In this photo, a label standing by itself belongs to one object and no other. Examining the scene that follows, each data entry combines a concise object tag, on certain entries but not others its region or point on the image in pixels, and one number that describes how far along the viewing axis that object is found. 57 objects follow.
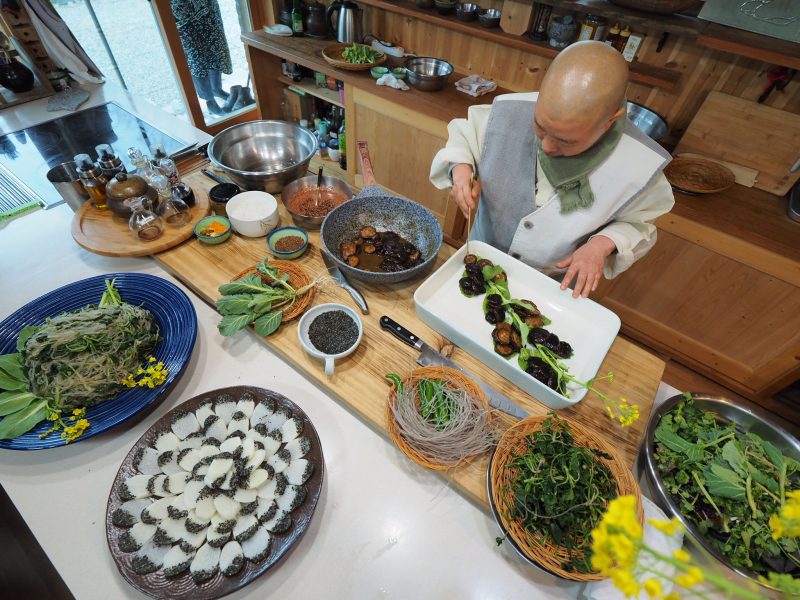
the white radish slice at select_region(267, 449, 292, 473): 1.03
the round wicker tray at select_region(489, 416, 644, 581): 0.88
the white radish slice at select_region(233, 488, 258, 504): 0.97
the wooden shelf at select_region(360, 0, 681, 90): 2.30
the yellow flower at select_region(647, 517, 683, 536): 0.47
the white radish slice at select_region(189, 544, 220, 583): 0.88
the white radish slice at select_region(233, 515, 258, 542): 0.93
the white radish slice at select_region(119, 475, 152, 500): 0.96
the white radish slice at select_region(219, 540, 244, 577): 0.88
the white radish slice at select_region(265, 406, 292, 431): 1.09
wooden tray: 1.55
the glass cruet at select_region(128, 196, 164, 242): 1.56
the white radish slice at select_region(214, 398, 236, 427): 1.11
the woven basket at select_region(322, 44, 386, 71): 3.11
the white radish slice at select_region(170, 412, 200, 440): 1.07
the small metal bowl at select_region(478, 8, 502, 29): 2.74
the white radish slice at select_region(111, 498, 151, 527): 0.93
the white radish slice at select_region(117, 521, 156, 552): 0.90
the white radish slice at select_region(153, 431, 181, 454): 1.04
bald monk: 1.09
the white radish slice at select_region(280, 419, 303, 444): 1.07
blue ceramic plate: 1.09
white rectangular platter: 1.22
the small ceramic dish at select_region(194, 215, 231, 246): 1.58
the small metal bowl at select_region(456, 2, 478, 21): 2.81
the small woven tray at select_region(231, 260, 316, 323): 1.39
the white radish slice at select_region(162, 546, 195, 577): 0.88
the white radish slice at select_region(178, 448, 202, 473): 1.02
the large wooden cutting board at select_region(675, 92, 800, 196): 2.16
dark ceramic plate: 0.86
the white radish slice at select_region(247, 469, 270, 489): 0.98
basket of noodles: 1.05
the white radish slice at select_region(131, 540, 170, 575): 0.88
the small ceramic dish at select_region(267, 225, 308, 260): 1.54
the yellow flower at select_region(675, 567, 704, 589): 0.43
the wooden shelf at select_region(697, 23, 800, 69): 1.84
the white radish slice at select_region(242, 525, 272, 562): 0.91
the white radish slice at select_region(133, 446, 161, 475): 1.01
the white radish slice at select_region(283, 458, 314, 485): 1.00
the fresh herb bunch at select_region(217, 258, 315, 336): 1.28
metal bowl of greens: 0.95
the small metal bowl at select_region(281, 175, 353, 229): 1.75
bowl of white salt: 1.60
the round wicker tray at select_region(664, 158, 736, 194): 2.24
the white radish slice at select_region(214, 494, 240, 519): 0.94
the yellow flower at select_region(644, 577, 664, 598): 0.42
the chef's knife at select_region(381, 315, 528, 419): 1.17
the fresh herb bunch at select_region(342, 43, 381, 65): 3.21
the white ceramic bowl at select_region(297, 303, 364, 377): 1.21
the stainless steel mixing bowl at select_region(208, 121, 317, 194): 1.91
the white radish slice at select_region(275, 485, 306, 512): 0.97
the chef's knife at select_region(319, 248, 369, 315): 1.42
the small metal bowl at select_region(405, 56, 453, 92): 2.91
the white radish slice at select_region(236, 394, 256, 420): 1.11
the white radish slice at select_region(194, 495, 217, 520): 0.94
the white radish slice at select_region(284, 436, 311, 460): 1.04
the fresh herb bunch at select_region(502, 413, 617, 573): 0.89
